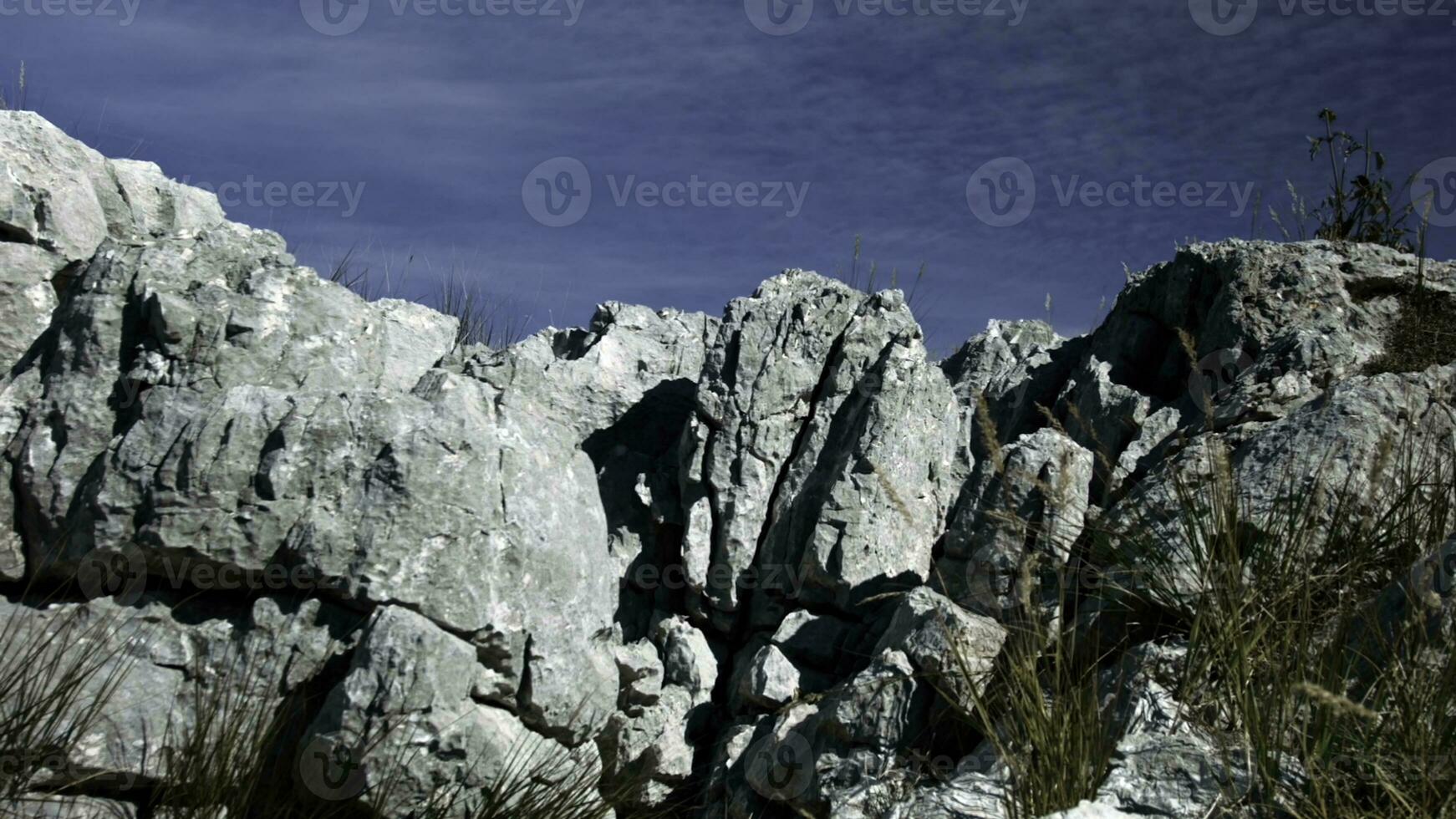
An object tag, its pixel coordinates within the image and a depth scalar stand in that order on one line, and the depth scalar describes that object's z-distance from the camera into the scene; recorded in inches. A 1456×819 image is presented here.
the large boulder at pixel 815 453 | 267.0
